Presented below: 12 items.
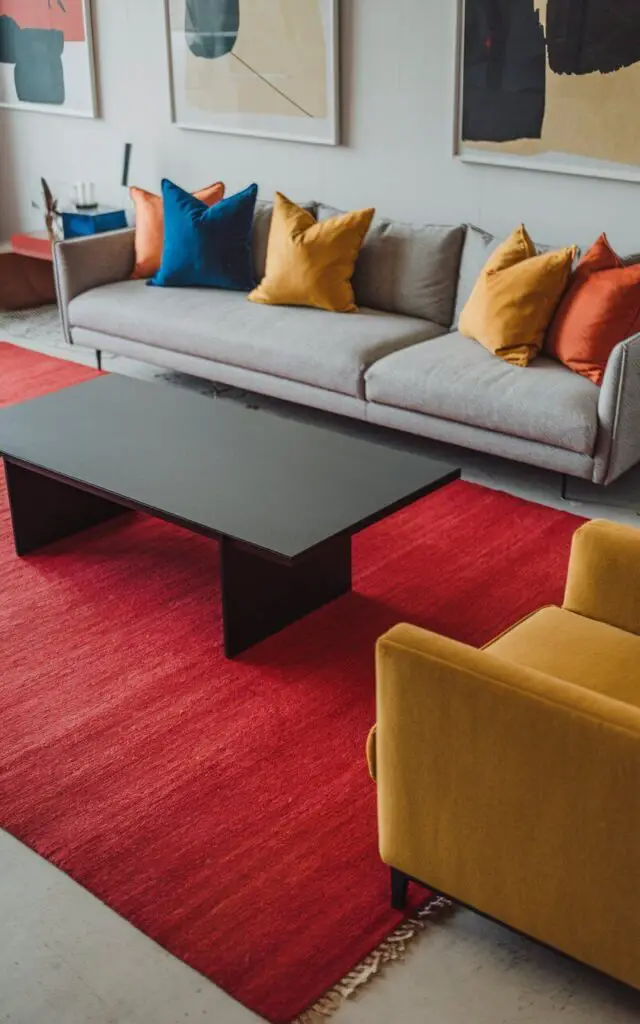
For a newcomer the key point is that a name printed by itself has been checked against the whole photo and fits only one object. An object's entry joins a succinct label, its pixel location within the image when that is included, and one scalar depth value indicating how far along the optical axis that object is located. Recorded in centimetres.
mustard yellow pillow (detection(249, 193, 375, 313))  482
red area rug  231
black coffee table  308
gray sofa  388
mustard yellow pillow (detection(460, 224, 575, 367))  414
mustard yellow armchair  185
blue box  599
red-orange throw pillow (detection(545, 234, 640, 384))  397
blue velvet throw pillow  517
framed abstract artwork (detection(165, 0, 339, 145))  513
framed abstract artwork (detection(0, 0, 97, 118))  619
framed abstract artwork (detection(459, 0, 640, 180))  423
